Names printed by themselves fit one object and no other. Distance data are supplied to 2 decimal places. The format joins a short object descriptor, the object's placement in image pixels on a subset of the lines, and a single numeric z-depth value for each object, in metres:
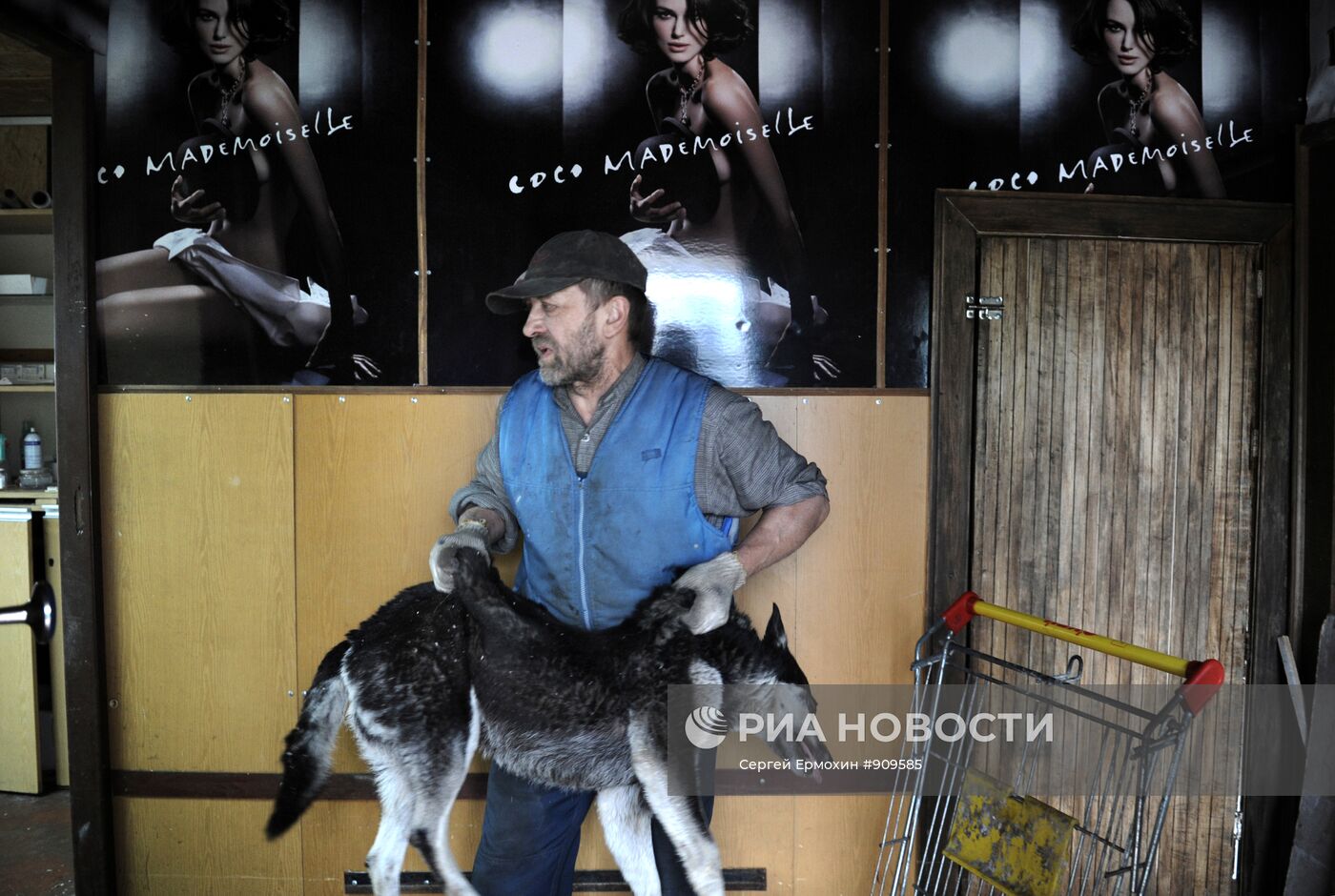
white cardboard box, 3.83
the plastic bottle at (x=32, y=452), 3.71
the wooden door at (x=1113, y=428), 2.53
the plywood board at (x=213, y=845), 2.53
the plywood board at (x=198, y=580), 2.49
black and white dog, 2.25
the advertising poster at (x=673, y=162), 2.46
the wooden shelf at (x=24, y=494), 3.52
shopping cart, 1.75
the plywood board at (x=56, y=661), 3.53
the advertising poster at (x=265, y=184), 2.47
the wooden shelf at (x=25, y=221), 3.65
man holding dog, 2.24
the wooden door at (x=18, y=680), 3.46
